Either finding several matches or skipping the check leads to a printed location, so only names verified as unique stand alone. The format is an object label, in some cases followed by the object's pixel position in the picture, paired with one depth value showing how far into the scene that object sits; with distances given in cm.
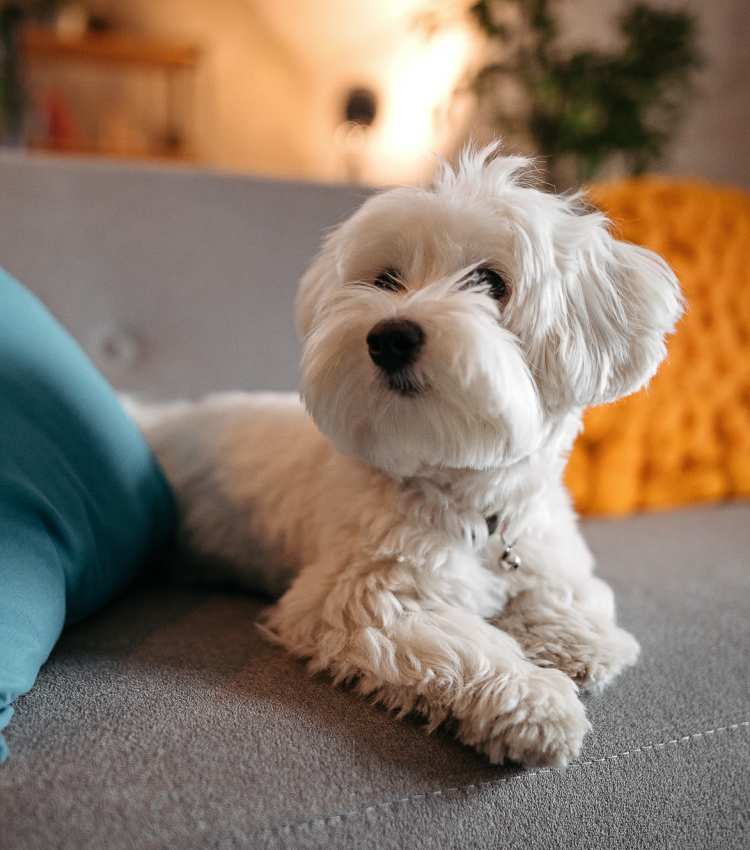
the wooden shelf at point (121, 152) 151
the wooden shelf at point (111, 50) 147
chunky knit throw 61
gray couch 29
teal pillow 34
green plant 88
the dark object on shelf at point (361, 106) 135
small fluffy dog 33
